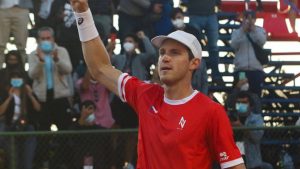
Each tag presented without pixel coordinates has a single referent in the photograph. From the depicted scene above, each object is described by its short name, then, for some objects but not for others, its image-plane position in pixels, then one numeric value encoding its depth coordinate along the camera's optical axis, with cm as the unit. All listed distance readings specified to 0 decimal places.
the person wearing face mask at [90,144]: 1087
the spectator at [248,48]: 1319
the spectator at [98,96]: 1164
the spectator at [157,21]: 1288
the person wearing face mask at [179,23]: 1289
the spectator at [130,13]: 1284
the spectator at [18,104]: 1109
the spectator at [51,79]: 1131
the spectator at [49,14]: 1237
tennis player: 599
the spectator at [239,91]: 1248
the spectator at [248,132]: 1146
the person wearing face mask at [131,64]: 1188
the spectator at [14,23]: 1188
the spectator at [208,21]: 1341
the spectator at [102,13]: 1248
